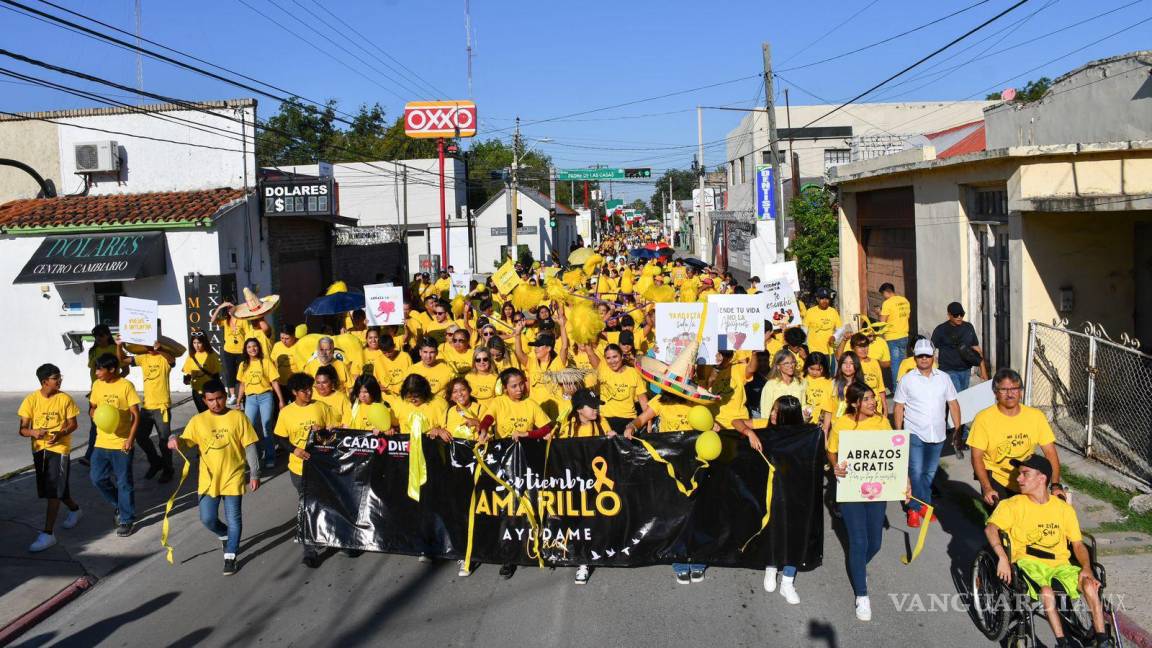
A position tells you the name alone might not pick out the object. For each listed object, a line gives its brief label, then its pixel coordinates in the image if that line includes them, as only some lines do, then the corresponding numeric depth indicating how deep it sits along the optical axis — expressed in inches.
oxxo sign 1478.8
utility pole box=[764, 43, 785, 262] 1007.0
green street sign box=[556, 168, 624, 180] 1891.0
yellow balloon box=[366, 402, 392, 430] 291.9
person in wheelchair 216.8
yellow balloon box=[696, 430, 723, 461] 265.3
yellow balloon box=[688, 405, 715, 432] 270.5
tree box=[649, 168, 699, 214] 5895.7
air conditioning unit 756.0
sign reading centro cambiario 640.4
